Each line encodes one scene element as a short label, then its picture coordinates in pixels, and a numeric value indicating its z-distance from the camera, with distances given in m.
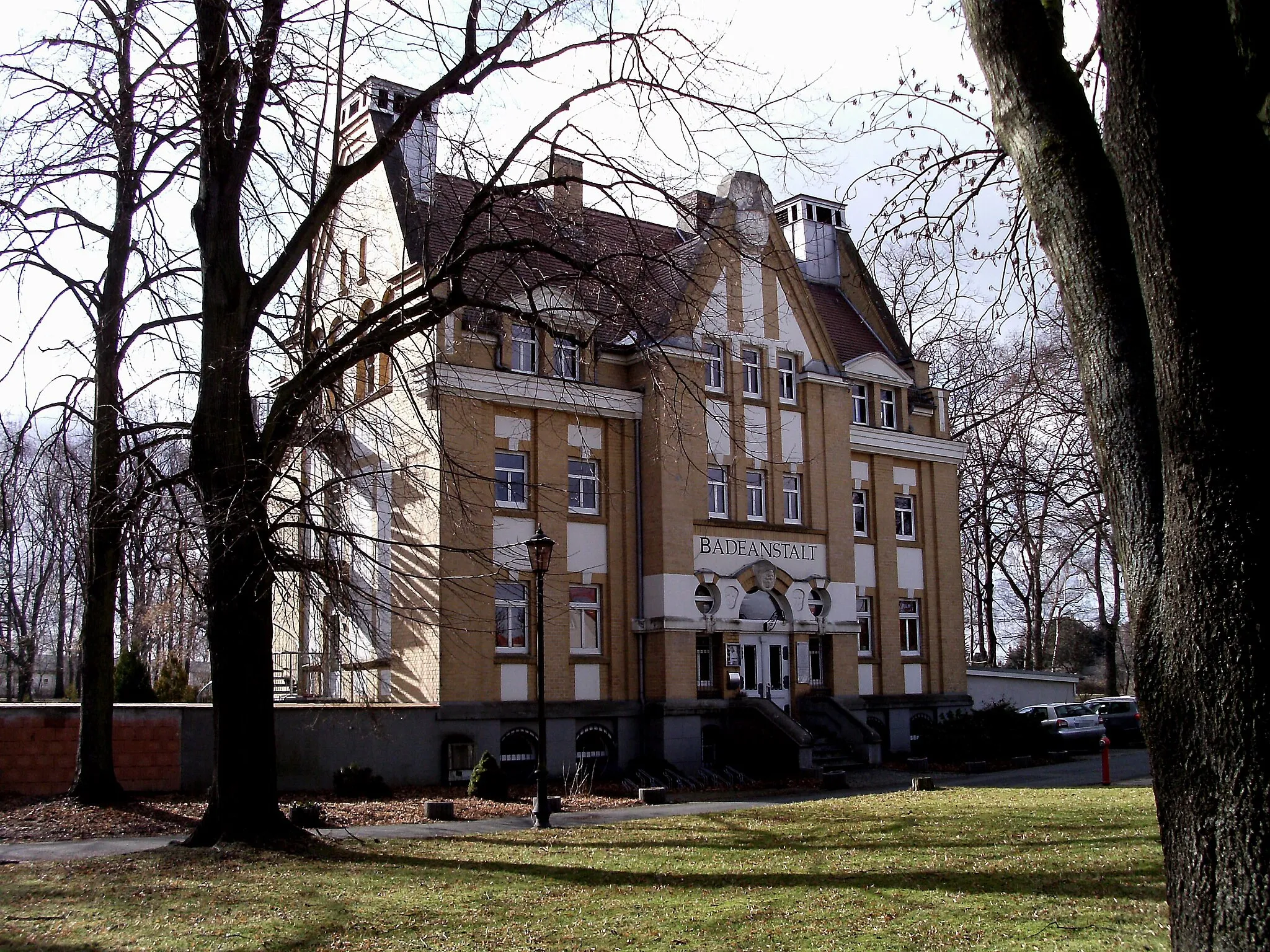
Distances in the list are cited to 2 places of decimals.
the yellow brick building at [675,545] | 28.70
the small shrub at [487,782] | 24.92
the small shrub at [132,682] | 29.33
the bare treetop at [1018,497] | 43.19
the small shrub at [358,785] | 24.61
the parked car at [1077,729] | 35.69
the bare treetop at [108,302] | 14.09
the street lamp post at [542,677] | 18.89
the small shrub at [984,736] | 33.06
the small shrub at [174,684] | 31.53
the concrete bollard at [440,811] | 20.53
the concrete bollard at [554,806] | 21.19
